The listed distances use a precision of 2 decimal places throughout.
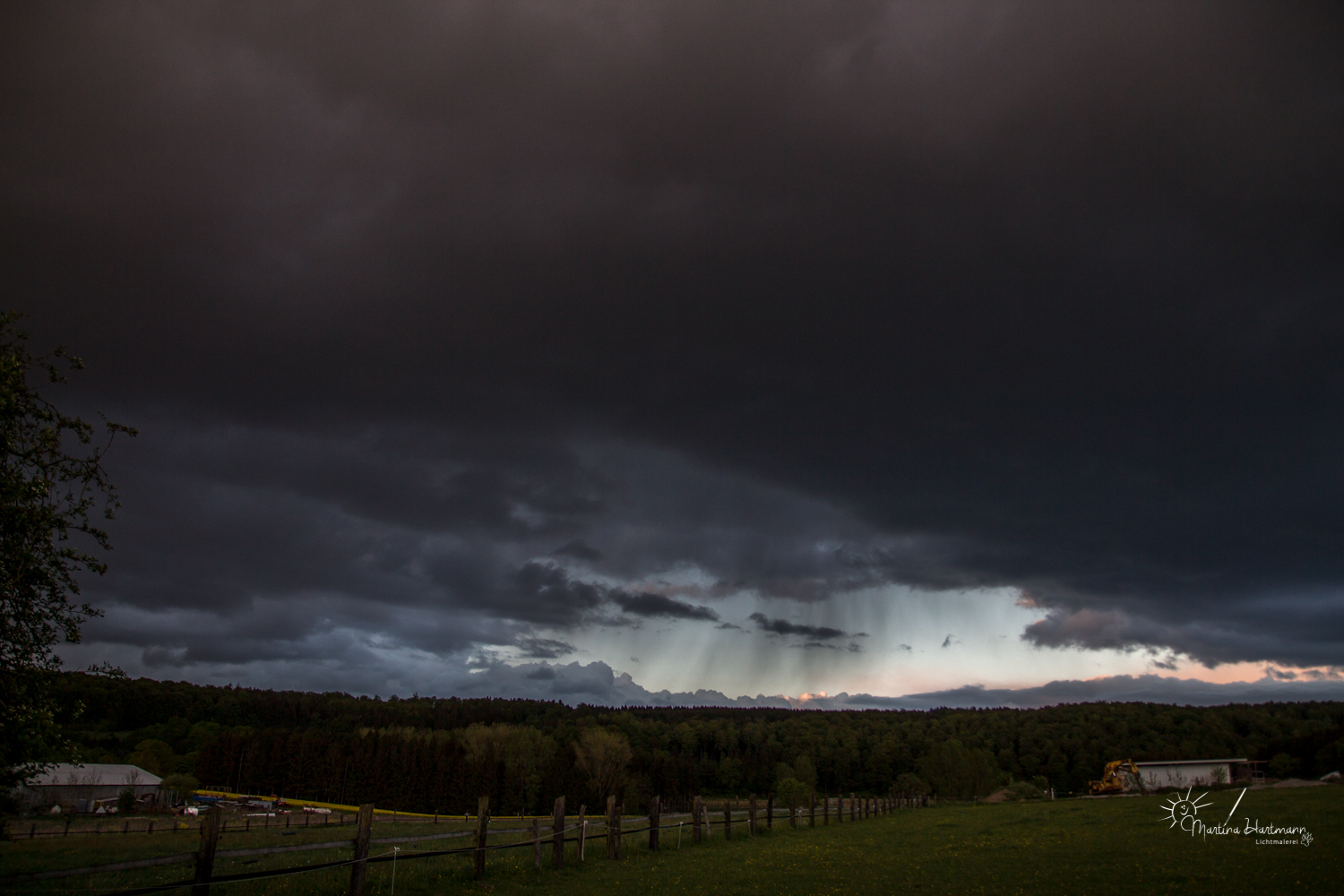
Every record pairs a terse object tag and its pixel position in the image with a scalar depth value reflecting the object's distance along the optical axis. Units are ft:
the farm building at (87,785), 295.07
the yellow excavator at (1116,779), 254.47
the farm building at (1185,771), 265.95
